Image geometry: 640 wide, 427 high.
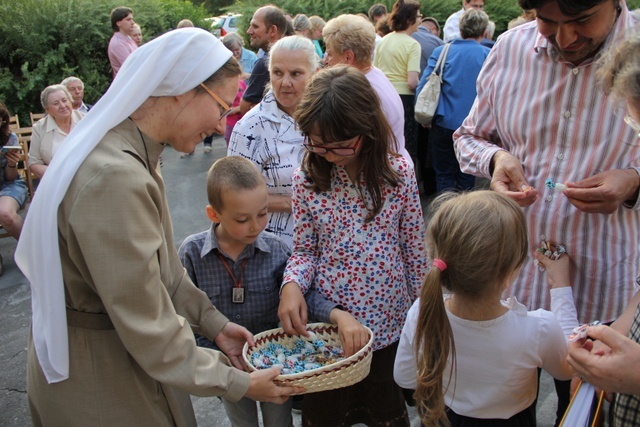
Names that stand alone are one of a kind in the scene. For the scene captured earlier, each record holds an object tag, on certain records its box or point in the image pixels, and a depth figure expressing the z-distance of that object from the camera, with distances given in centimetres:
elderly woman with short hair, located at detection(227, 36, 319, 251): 307
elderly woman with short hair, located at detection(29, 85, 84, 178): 648
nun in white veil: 162
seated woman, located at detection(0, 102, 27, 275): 550
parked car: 1582
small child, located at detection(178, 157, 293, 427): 247
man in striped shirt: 193
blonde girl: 180
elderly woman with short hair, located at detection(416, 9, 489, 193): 579
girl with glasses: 223
